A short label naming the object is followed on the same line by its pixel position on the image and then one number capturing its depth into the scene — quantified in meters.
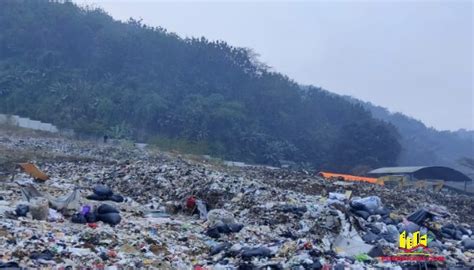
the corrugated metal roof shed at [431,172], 26.84
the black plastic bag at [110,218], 7.04
